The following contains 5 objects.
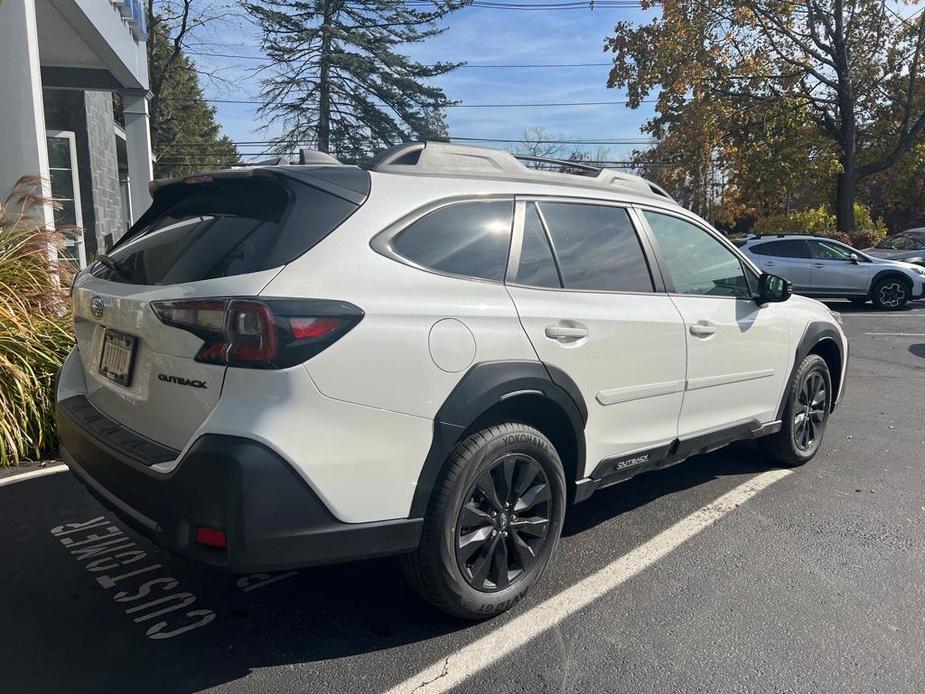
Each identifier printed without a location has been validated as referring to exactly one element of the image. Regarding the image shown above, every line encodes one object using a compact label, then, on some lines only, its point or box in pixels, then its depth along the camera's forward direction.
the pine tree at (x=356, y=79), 27.95
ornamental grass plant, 4.86
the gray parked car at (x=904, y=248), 18.14
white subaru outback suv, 2.35
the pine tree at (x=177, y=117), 33.47
